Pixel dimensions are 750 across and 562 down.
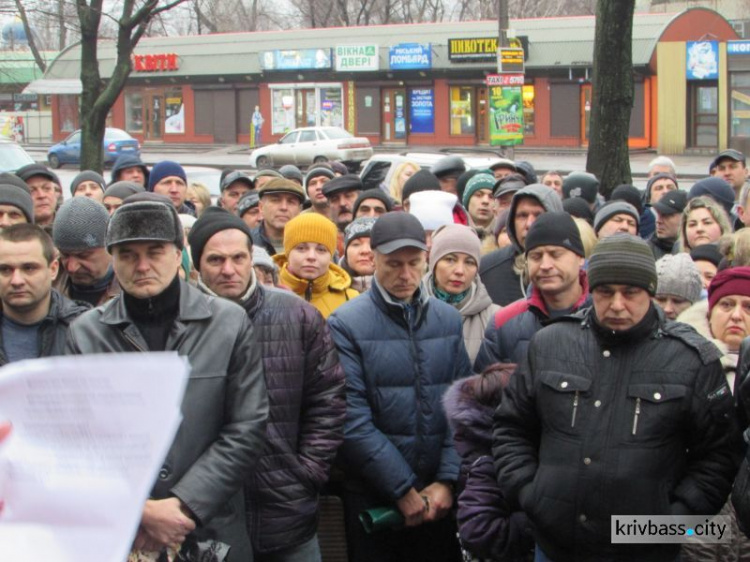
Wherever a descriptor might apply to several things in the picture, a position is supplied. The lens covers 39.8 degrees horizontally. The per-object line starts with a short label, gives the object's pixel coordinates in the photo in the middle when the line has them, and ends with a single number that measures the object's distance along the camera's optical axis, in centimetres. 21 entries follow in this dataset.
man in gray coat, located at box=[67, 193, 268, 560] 376
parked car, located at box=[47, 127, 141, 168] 3766
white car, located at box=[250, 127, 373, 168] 3675
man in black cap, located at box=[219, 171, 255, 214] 1009
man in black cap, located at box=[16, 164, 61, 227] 840
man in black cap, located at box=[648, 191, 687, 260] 845
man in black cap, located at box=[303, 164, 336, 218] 900
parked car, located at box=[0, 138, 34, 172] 1394
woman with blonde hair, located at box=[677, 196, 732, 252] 715
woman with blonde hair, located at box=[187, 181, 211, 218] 1009
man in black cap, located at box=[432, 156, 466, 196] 1031
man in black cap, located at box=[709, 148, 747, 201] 1015
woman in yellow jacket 586
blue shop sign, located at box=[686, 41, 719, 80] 3800
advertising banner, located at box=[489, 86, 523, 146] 2258
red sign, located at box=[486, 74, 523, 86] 1984
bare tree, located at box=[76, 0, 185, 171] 1786
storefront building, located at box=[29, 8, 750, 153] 3878
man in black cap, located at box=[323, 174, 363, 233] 847
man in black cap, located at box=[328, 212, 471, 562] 485
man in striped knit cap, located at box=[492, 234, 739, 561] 370
